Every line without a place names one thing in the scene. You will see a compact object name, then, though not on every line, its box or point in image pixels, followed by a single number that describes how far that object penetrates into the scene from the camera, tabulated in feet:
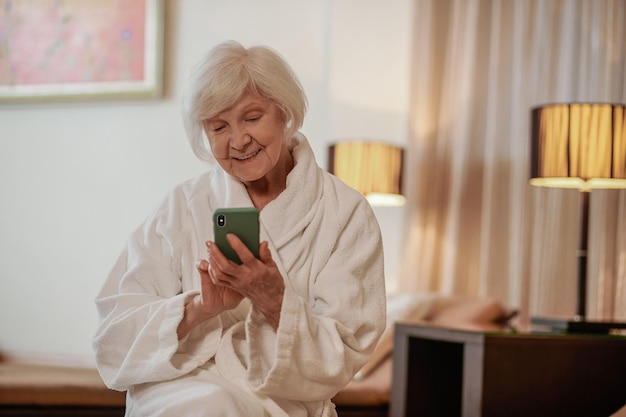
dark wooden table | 9.50
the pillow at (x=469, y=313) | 12.12
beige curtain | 12.74
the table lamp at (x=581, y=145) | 10.77
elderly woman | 6.26
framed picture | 16.48
